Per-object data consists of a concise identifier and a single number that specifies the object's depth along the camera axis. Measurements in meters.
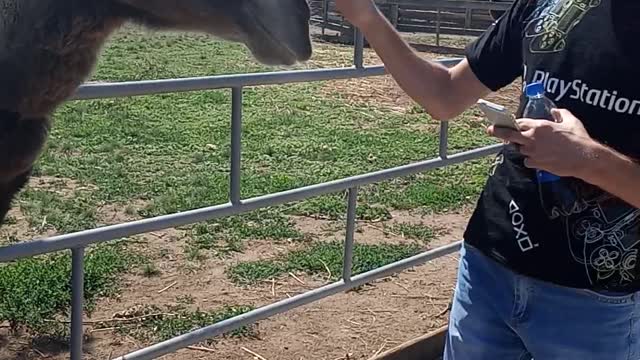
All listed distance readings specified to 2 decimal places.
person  1.85
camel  2.00
